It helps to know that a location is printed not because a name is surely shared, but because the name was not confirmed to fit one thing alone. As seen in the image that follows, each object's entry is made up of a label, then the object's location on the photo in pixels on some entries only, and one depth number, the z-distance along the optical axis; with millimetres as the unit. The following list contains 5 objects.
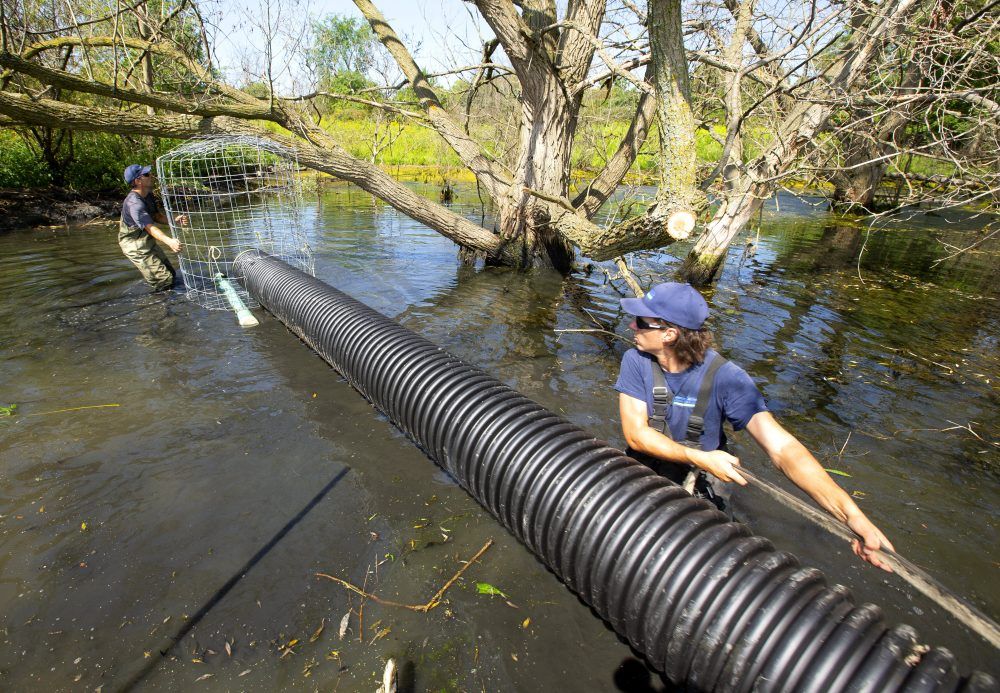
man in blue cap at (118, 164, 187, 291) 6770
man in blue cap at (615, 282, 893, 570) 2359
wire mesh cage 7078
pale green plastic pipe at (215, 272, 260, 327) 6246
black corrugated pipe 1744
